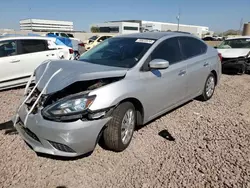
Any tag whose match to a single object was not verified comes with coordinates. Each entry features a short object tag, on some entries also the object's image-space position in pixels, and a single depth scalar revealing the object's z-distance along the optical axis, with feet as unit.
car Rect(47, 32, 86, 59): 45.72
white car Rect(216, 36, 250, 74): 27.66
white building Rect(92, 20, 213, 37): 297.00
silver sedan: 8.42
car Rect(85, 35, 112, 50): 64.20
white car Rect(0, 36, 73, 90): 19.33
